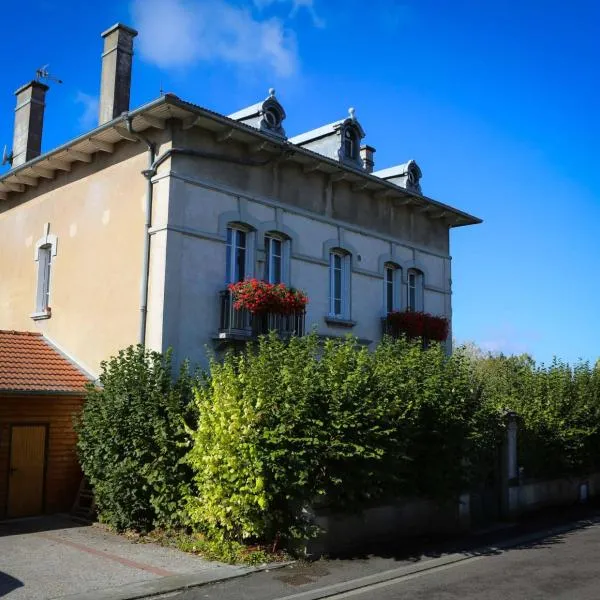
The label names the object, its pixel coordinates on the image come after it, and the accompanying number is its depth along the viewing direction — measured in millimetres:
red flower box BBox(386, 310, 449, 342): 17828
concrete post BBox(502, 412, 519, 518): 14875
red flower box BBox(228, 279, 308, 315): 13758
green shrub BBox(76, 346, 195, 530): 11555
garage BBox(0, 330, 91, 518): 13086
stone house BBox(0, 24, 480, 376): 13867
